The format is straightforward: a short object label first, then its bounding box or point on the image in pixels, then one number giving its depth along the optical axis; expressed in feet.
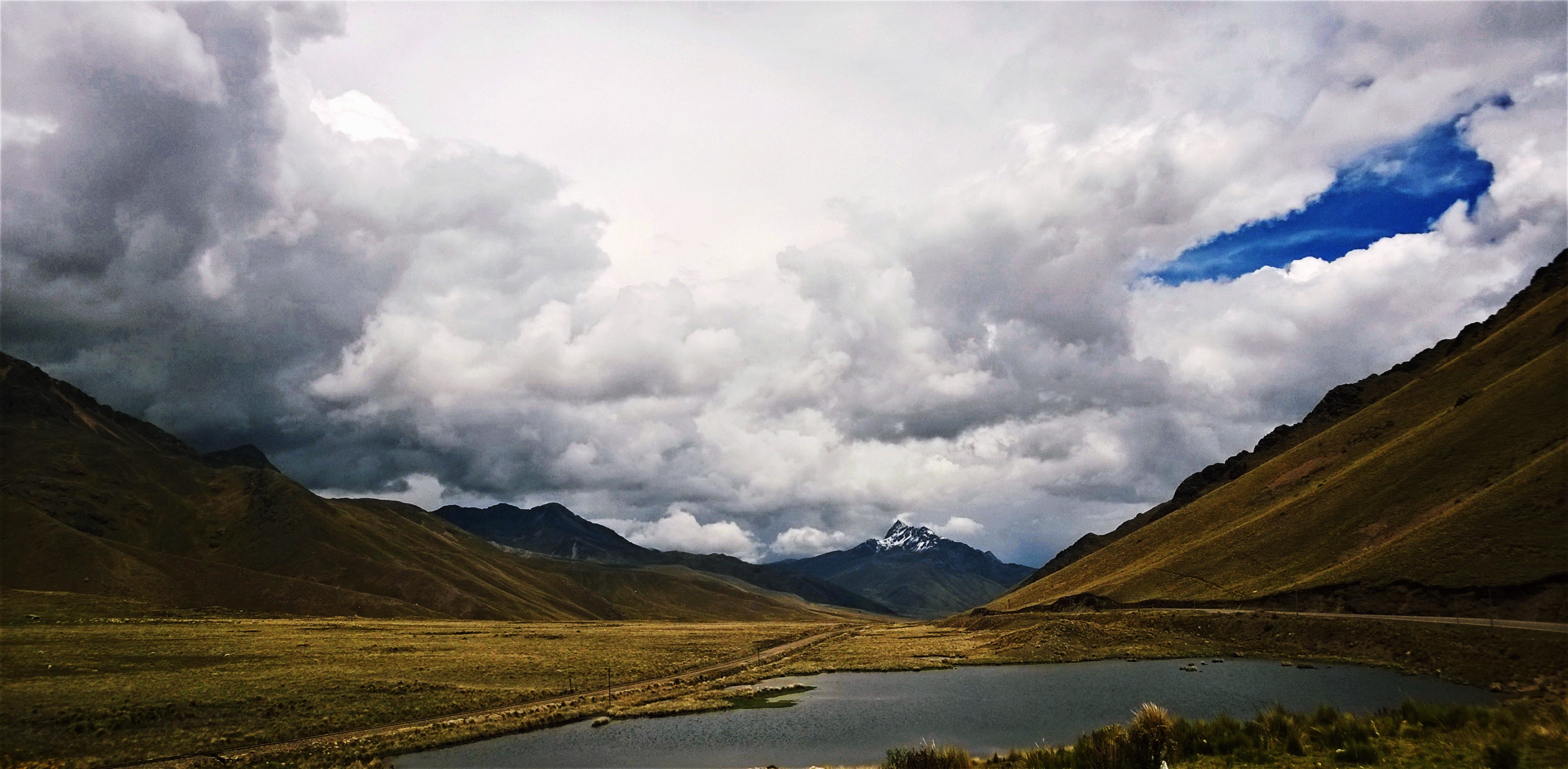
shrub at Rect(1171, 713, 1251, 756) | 73.36
